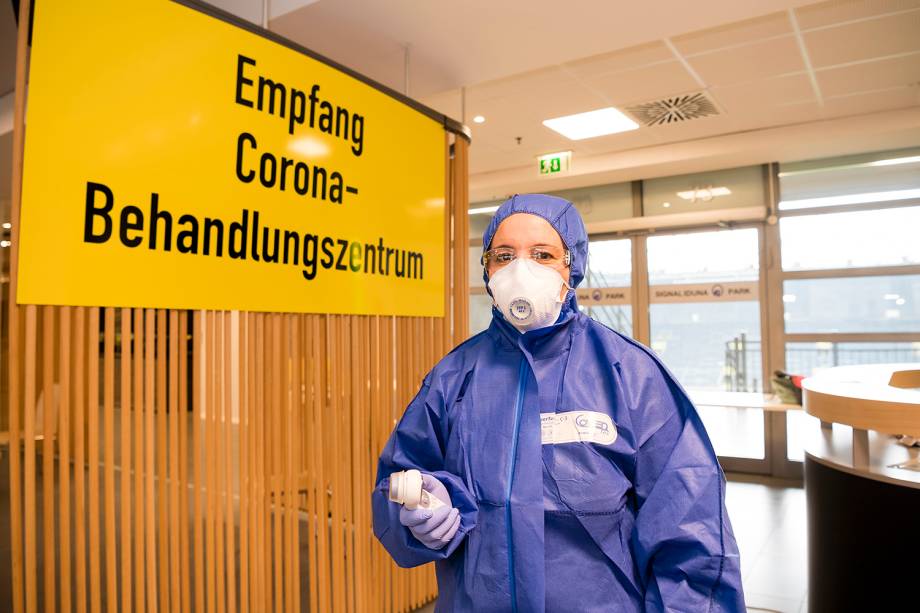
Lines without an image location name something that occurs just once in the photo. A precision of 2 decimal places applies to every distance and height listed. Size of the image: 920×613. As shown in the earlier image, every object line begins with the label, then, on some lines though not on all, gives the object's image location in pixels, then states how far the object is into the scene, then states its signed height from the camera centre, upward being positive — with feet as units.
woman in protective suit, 3.70 -0.90
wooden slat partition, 5.62 -1.28
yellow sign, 5.56 +1.92
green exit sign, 19.40 +5.68
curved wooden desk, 6.79 -2.03
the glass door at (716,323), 20.24 +0.40
